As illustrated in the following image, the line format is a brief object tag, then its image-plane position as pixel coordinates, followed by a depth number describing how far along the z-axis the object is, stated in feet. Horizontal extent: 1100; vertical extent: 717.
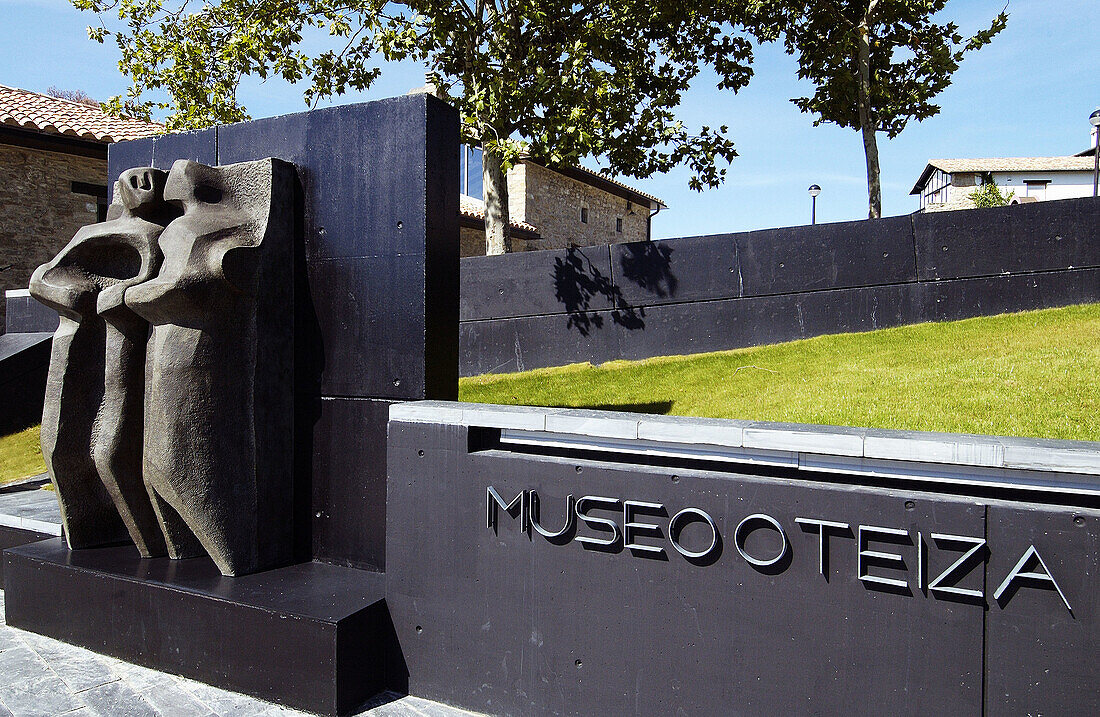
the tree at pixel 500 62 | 37.47
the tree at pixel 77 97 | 117.65
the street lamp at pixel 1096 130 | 58.03
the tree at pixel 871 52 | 47.24
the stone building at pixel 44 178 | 50.16
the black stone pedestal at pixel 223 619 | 11.32
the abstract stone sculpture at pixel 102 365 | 13.69
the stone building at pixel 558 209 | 75.26
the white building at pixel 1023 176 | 171.91
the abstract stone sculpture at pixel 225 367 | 12.53
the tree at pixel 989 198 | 113.29
